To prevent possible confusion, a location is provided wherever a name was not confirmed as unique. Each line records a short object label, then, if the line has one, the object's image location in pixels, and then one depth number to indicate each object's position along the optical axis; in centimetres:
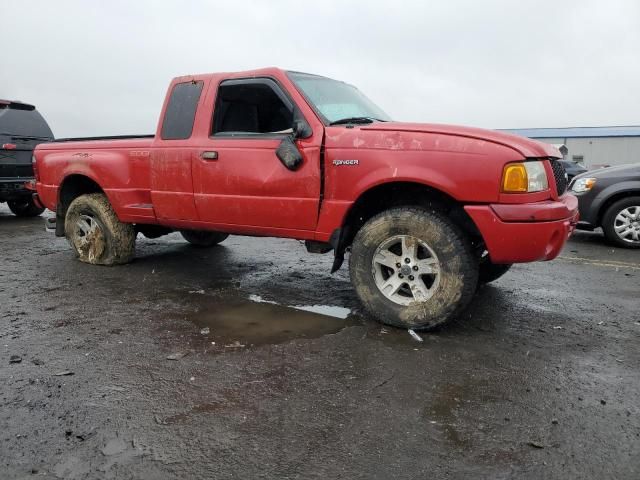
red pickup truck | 321
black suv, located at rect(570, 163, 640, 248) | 698
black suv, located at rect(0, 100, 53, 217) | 862
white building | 4175
